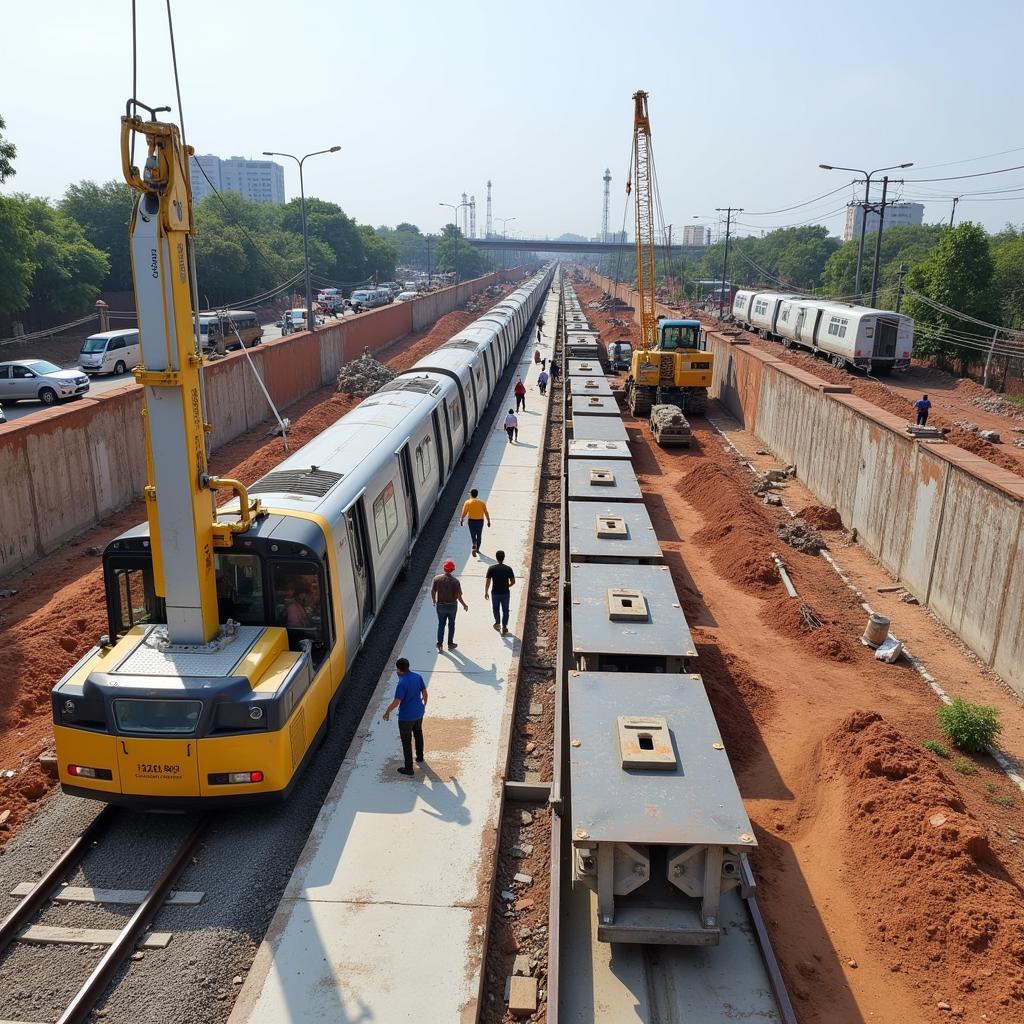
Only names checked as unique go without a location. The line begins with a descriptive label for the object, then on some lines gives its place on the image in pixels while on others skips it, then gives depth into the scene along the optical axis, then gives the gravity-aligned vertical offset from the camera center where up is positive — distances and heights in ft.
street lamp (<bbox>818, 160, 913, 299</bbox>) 125.32 +14.64
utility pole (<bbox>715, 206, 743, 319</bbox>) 232.24 +13.51
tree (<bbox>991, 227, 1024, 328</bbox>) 141.28 -0.03
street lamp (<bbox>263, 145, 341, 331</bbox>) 115.14 -2.48
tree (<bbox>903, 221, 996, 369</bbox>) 124.98 -0.72
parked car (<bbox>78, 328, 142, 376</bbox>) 114.01 -10.70
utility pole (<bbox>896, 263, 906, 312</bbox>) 142.78 -1.75
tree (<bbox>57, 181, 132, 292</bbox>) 190.60 +10.48
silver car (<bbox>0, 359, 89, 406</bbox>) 95.14 -12.15
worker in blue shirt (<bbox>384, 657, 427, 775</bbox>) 30.32 -14.67
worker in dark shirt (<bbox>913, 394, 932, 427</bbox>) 75.77 -10.75
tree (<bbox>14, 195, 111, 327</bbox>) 148.25 +0.76
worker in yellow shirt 50.60 -13.58
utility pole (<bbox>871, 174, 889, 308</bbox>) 125.90 +5.60
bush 34.35 -17.34
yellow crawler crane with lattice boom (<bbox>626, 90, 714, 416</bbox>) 102.42 -10.64
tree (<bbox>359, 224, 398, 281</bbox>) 298.15 +6.62
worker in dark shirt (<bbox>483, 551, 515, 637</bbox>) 41.27 -14.70
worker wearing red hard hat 39.09 -14.08
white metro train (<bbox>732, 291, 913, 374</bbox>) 115.55 -7.24
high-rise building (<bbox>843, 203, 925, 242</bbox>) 551.43 +40.80
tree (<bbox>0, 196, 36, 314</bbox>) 116.78 +1.84
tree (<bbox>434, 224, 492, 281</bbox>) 426.51 +10.36
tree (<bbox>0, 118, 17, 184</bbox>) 109.29 +14.03
